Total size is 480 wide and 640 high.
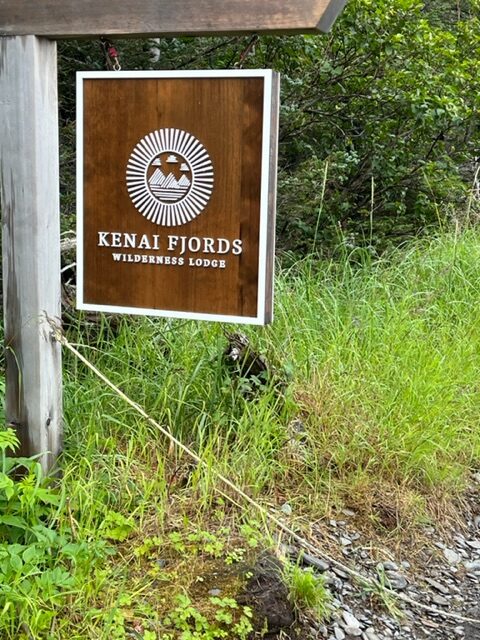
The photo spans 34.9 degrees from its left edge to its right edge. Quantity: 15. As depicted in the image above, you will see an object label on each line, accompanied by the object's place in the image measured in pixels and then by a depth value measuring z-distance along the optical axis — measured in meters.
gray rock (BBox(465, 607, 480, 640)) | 2.71
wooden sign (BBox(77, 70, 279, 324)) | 2.57
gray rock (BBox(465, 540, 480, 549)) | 3.23
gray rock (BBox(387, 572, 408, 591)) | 2.87
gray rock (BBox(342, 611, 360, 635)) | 2.61
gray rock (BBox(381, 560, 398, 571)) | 2.95
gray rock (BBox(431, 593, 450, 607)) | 2.86
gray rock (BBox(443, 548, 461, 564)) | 3.11
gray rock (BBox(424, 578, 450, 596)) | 2.94
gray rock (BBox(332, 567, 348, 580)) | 2.85
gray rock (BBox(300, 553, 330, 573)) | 2.82
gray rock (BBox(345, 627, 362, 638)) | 2.59
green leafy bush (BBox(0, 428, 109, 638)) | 2.21
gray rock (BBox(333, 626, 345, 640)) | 2.56
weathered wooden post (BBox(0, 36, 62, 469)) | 2.70
